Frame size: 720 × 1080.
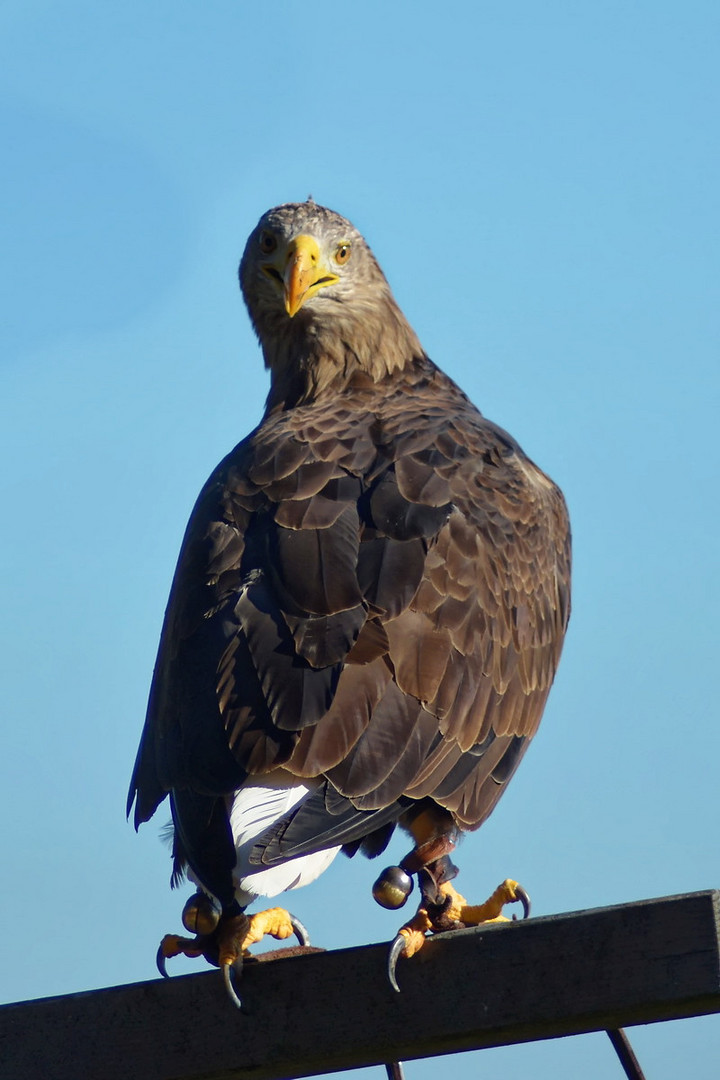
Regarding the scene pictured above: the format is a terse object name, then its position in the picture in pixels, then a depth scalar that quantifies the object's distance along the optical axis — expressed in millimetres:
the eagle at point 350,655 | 7508
